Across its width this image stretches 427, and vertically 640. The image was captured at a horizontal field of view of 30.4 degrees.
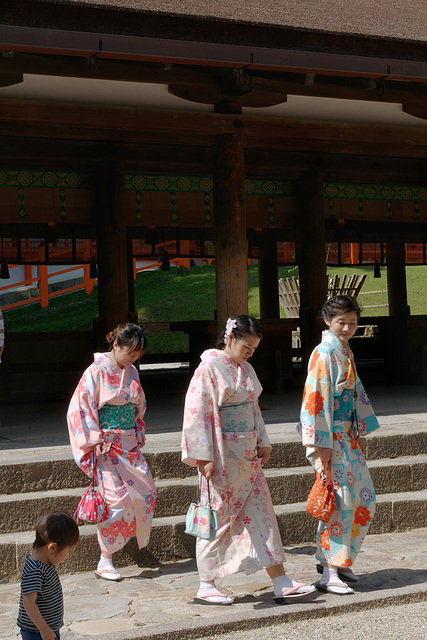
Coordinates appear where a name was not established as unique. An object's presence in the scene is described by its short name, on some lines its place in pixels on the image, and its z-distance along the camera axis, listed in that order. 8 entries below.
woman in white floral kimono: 4.13
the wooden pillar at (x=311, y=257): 9.83
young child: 2.85
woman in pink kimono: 4.69
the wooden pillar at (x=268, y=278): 13.01
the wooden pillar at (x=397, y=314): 10.84
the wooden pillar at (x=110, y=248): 9.19
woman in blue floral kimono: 4.33
